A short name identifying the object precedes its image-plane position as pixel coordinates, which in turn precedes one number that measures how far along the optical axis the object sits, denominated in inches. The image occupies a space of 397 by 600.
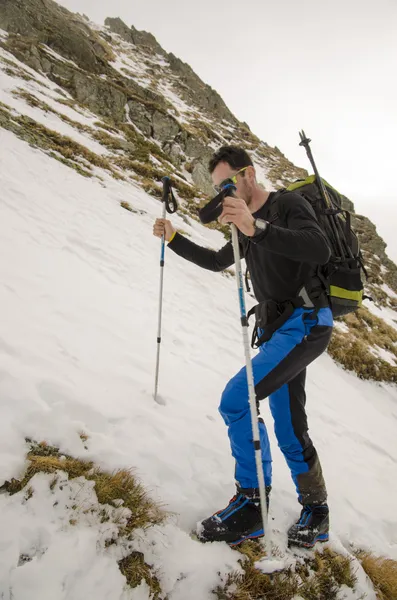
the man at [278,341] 93.4
